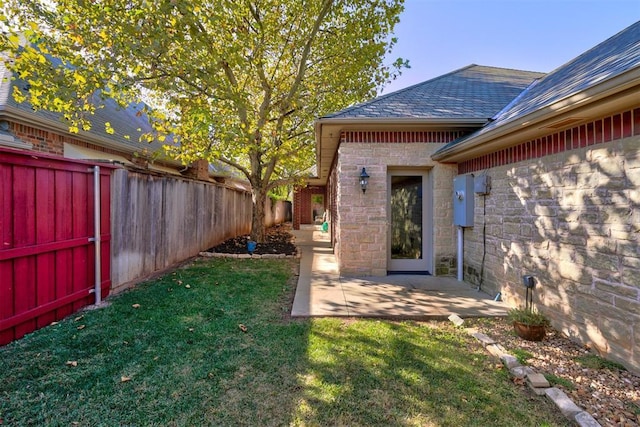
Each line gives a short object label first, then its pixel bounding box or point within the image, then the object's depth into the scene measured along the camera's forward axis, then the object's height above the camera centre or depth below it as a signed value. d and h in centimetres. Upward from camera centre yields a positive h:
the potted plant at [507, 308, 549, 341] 347 -131
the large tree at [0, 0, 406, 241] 571 +363
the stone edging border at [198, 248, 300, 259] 835 -115
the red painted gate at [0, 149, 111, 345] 311 -29
